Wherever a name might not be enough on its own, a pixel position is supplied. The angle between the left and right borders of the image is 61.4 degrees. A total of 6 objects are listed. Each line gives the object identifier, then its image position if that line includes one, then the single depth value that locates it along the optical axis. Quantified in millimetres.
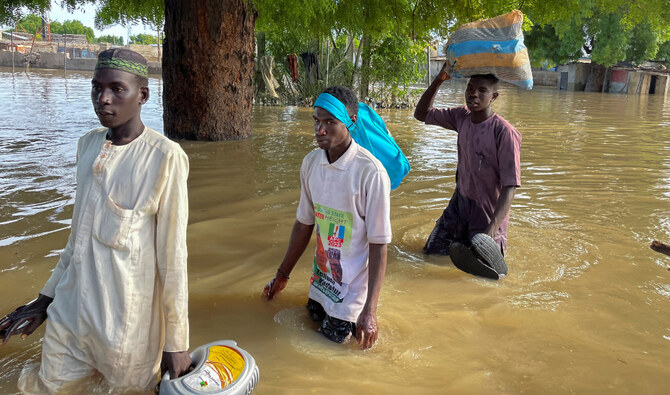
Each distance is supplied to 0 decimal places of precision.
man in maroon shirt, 4016
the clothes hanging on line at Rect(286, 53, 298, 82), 14852
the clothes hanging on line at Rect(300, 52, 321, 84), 15836
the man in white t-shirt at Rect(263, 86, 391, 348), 2820
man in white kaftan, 2059
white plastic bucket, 2088
